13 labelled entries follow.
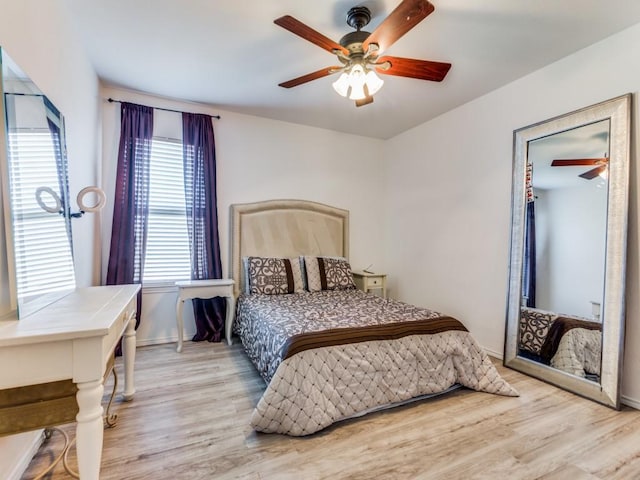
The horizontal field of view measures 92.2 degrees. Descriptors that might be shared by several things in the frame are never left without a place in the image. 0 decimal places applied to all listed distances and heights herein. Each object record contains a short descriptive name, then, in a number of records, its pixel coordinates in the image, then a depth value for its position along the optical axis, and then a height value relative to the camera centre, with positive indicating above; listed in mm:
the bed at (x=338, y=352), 1841 -861
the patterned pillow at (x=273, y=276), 3423 -547
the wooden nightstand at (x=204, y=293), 3156 -679
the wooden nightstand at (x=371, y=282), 4062 -711
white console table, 994 -443
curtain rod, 3176 +1328
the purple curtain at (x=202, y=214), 3498 +160
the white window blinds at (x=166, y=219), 3410 +95
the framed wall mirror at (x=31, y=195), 1242 +157
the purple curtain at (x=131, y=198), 3150 +306
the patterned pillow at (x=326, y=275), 3648 -562
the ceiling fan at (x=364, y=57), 1724 +1120
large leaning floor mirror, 2209 -170
